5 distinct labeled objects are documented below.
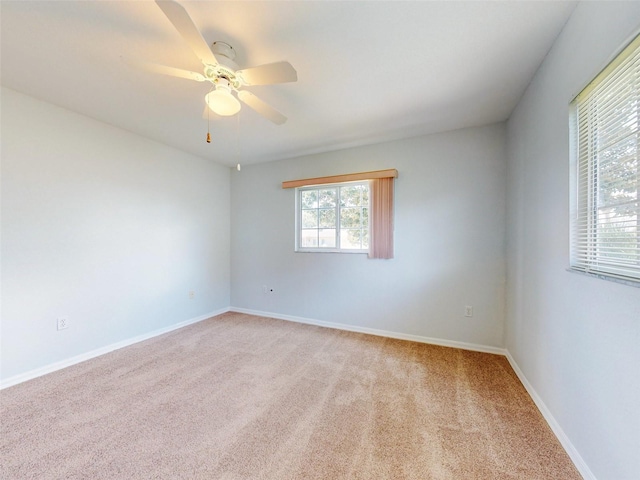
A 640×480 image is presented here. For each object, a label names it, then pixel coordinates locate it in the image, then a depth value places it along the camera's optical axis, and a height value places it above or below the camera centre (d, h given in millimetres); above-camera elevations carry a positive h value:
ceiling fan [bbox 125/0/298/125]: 1353 +969
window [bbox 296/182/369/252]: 3361 +292
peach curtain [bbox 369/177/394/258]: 3070 +247
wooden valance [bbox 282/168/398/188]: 3057 +795
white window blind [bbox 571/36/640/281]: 1036 +320
